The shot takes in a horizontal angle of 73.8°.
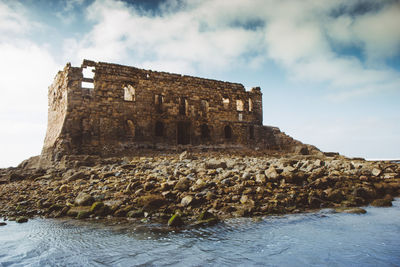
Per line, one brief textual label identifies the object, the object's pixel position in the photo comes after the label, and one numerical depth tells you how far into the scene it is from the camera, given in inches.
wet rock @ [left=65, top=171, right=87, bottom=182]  351.9
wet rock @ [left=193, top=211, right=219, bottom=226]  194.5
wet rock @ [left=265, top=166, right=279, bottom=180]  278.4
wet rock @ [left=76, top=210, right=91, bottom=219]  232.8
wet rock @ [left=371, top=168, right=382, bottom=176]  337.4
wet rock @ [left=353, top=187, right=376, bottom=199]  271.5
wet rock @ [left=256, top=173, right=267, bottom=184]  274.1
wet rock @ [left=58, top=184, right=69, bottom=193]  307.5
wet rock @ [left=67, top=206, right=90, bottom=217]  239.6
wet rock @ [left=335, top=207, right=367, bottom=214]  228.4
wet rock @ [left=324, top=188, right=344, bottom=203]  256.4
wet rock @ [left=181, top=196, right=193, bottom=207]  230.8
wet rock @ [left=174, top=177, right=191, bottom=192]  261.4
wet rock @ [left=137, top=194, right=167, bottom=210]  232.4
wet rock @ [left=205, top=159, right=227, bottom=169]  345.1
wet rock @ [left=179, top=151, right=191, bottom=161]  471.6
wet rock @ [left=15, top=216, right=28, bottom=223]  232.8
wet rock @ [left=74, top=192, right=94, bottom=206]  257.3
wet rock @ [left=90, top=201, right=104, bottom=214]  238.1
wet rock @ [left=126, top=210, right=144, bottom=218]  224.5
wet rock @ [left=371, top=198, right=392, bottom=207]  252.1
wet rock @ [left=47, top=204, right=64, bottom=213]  257.9
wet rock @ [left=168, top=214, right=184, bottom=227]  196.2
